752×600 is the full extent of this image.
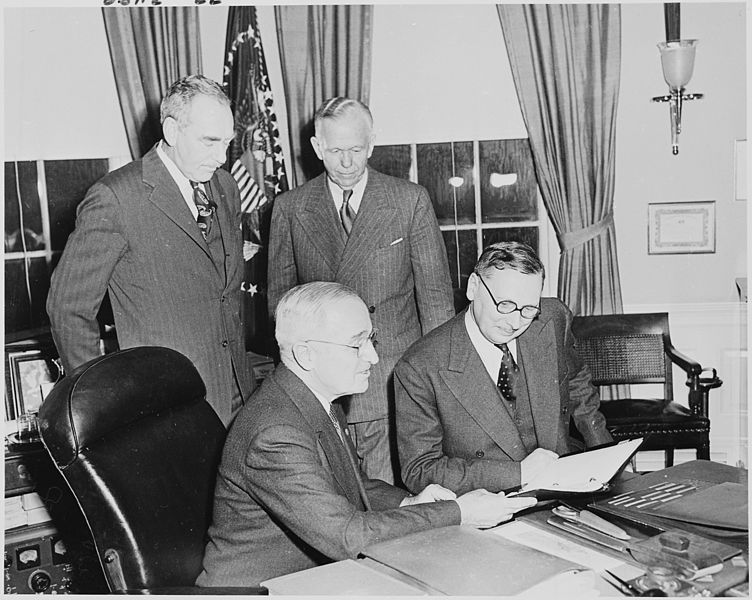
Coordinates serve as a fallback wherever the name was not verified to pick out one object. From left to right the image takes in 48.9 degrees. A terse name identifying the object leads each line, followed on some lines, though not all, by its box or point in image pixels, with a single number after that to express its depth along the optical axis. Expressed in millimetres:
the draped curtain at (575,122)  4488
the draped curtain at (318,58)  4543
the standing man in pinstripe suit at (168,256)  2648
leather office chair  1720
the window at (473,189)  4641
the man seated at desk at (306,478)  1730
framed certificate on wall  4504
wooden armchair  4113
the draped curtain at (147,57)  4301
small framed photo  3432
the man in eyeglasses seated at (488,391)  2293
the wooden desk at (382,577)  1449
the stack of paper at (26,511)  3809
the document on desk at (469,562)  1425
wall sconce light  4219
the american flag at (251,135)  4488
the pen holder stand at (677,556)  1455
